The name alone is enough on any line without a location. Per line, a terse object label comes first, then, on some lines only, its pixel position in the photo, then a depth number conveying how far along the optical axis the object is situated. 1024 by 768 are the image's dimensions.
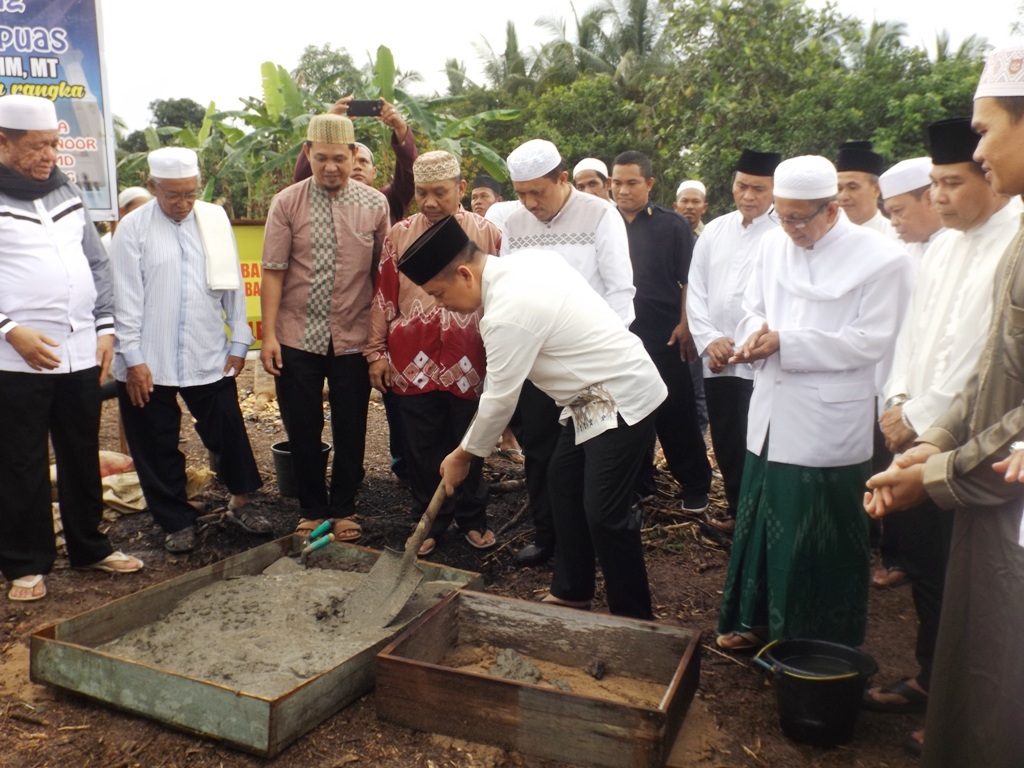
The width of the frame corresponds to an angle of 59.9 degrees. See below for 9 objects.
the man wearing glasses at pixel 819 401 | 3.23
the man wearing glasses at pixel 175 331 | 4.49
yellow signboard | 7.04
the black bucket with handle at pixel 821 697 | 2.86
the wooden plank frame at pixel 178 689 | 2.79
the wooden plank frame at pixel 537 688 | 2.71
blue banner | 5.06
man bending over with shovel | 3.17
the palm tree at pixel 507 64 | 28.50
